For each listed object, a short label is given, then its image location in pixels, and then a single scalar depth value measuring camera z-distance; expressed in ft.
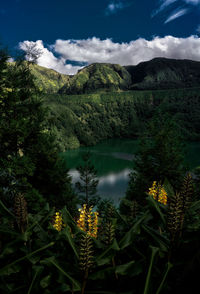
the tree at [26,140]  37.45
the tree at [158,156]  60.34
